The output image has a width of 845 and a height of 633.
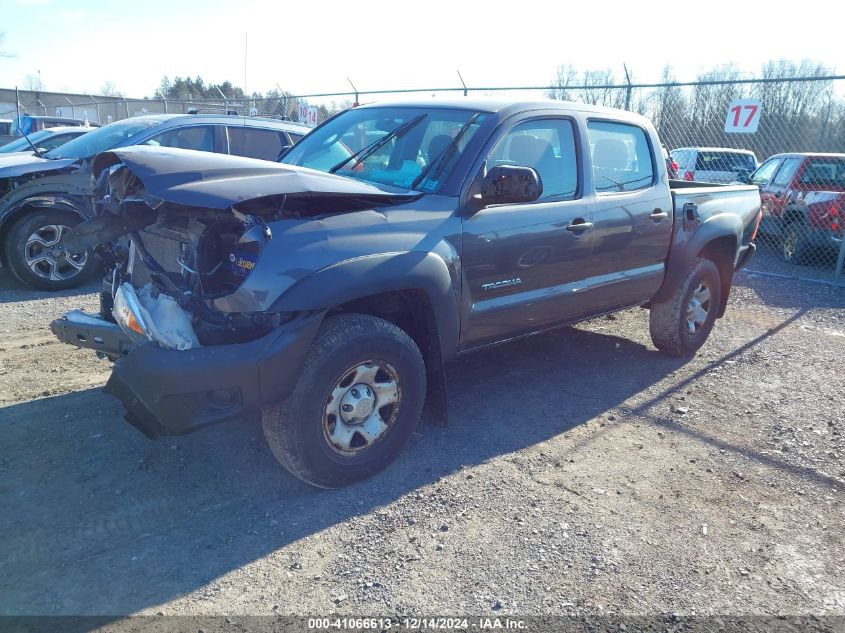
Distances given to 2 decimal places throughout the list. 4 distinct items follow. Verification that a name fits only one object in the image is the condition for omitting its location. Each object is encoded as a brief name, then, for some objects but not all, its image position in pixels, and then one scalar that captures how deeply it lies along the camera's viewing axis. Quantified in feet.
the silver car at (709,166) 49.78
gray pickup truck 9.86
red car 33.97
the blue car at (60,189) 22.53
